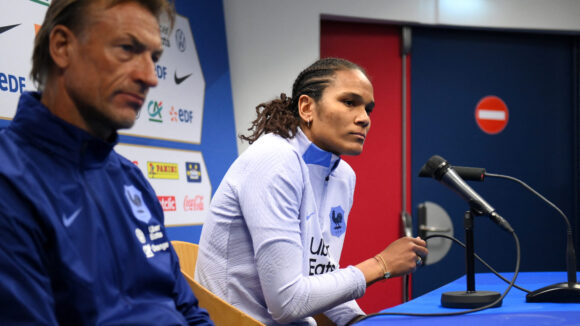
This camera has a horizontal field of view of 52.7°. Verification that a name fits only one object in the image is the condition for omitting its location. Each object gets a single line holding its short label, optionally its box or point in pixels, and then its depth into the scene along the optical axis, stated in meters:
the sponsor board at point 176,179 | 2.49
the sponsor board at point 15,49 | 1.80
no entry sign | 3.77
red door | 3.57
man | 0.86
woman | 1.46
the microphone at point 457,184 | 1.51
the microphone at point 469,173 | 1.64
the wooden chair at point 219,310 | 1.39
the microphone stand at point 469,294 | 1.42
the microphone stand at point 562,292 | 1.50
